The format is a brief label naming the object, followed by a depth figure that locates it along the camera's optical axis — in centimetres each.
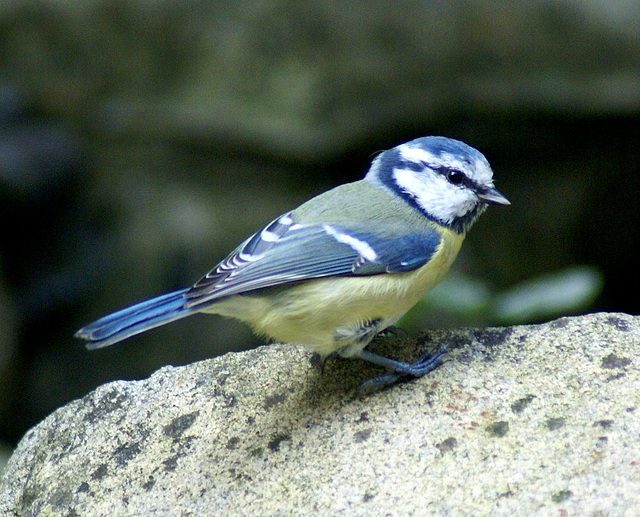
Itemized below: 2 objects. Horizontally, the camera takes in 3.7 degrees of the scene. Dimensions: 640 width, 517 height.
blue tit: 241
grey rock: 238
